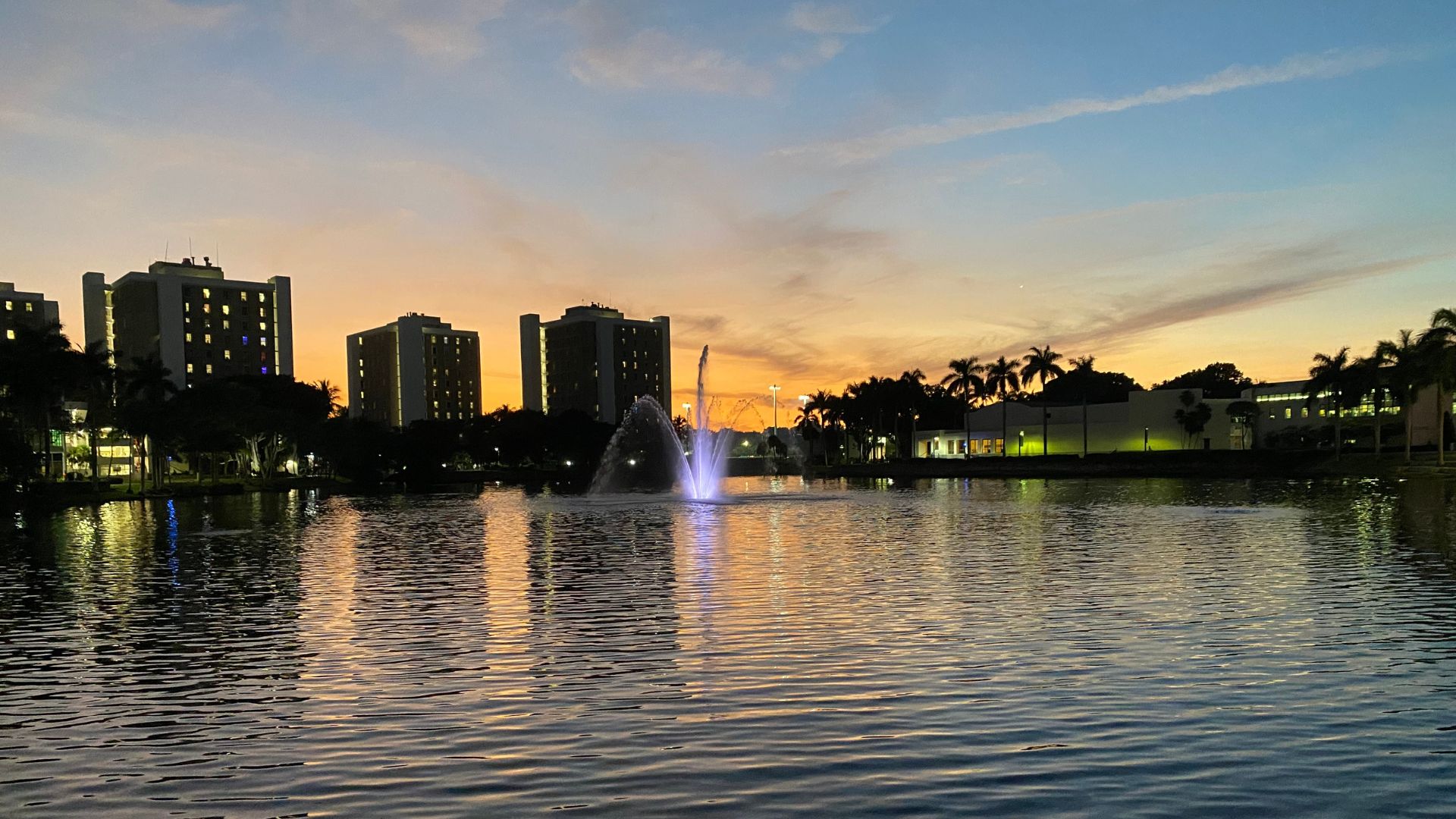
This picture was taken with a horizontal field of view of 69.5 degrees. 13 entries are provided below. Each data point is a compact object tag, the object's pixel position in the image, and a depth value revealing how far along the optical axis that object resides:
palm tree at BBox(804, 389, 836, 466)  169.12
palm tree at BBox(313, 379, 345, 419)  154.50
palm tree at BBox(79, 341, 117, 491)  86.75
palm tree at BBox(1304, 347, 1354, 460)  95.75
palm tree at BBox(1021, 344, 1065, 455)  141.75
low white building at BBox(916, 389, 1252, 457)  122.75
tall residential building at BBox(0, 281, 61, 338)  189.00
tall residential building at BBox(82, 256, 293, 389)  193.00
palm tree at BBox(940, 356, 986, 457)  146.38
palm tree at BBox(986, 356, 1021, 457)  145.41
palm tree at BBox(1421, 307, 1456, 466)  82.12
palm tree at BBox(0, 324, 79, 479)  77.19
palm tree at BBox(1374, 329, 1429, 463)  84.50
